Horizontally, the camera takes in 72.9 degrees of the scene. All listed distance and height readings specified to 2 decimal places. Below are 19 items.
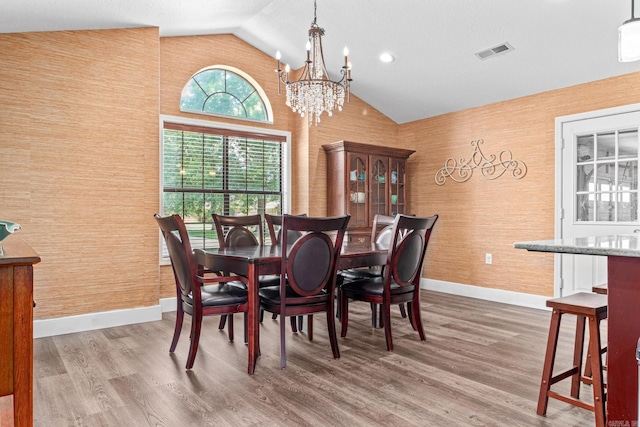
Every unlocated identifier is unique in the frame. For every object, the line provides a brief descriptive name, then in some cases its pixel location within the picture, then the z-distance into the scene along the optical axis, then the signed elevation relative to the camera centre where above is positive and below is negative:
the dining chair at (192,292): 2.76 -0.54
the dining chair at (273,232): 4.14 -0.18
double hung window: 4.70 +0.45
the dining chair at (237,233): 3.88 -0.18
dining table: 2.77 -0.35
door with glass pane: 4.09 +0.29
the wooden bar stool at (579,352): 1.97 -0.68
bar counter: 1.65 -0.45
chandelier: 3.27 +0.95
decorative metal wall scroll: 4.91 +0.57
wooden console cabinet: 1.49 -0.42
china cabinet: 5.25 +0.40
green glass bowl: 1.57 -0.06
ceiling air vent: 4.03 +1.56
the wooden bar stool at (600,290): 2.38 -0.42
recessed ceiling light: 4.63 +1.69
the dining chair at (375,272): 3.86 -0.54
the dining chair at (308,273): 2.79 -0.40
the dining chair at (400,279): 3.18 -0.50
